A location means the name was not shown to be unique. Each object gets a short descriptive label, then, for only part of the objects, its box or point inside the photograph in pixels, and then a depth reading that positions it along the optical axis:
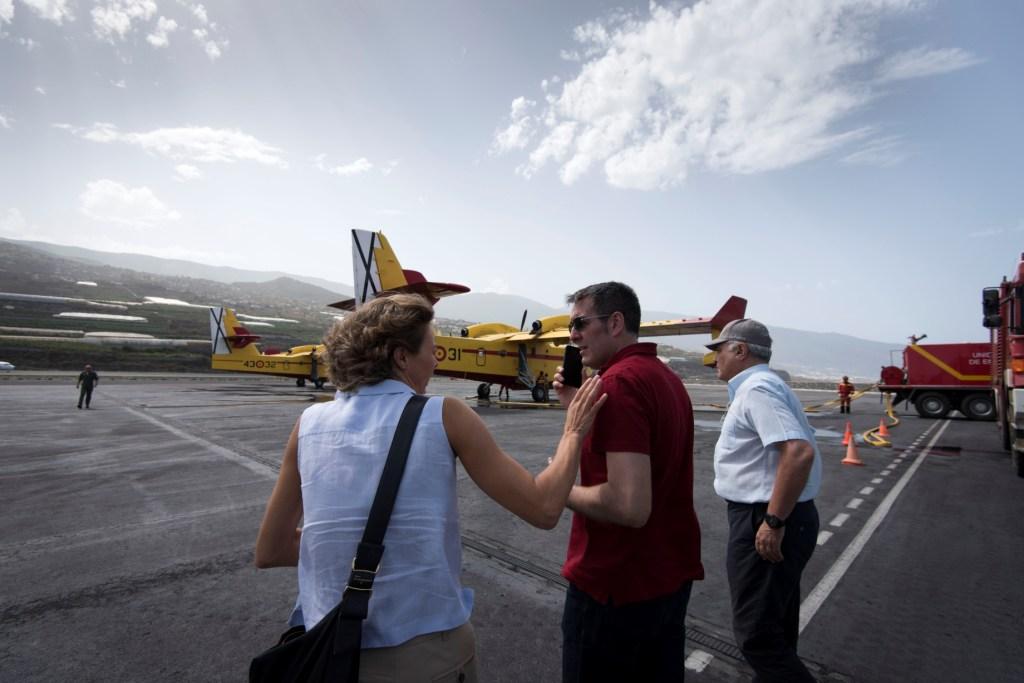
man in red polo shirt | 1.76
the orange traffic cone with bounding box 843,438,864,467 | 9.16
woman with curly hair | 1.34
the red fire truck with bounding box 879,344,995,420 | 17.02
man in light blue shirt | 2.33
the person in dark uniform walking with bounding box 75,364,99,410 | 15.95
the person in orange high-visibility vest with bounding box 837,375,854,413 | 19.44
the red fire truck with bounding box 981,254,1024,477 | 7.15
